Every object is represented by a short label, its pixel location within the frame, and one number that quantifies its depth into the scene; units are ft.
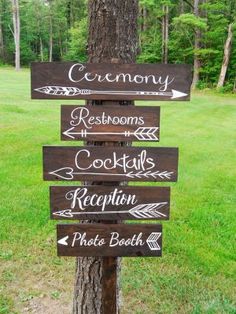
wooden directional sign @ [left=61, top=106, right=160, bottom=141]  5.42
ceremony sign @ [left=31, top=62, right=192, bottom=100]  5.37
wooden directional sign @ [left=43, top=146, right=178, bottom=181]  5.49
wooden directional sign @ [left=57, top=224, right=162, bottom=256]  5.67
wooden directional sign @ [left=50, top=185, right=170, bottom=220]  5.58
